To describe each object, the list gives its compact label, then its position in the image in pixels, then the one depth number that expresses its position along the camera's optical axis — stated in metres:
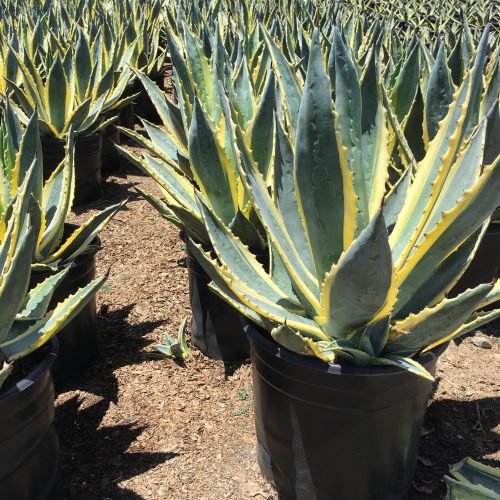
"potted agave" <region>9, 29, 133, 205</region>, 2.99
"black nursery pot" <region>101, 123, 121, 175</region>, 3.88
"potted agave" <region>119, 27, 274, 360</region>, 1.72
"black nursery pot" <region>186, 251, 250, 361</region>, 2.05
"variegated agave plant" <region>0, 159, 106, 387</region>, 1.20
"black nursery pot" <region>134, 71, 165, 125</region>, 5.27
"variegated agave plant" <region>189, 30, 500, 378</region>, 1.06
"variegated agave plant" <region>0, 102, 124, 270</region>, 1.72
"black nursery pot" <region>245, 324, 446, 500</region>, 1.24
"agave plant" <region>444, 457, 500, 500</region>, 0.94
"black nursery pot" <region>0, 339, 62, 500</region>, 1.26
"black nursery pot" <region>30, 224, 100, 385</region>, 1.90
